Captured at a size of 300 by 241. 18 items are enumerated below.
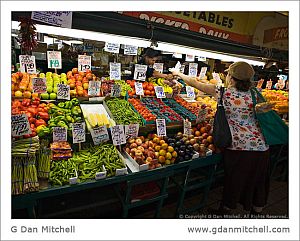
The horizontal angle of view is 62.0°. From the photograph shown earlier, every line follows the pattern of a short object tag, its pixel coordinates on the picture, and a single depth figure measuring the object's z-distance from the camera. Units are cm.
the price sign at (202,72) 521
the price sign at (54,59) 351
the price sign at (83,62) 392
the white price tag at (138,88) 414
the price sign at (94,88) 372
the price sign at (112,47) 349
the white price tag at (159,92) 427
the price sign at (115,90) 388
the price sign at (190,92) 486
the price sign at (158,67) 465
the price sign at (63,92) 338
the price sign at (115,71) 392
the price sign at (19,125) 232
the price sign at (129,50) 362
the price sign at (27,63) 322
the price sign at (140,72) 411
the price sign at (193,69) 480
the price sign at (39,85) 320
